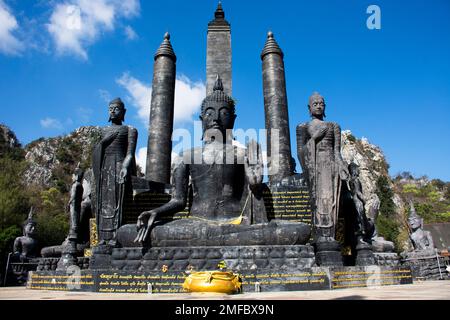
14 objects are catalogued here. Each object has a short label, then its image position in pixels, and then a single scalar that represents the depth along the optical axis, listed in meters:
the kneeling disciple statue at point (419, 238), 12.23
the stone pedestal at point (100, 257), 7.22
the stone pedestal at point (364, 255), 7.52
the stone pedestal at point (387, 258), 9.30
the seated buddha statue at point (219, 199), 6.60
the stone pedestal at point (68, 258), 8.19
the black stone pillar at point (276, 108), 16.17
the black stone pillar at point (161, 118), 16.73
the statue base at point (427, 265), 10.95
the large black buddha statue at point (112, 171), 8.01
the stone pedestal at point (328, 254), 6.82
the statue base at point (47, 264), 10.46
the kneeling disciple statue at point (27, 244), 13.19
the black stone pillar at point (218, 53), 18.61
